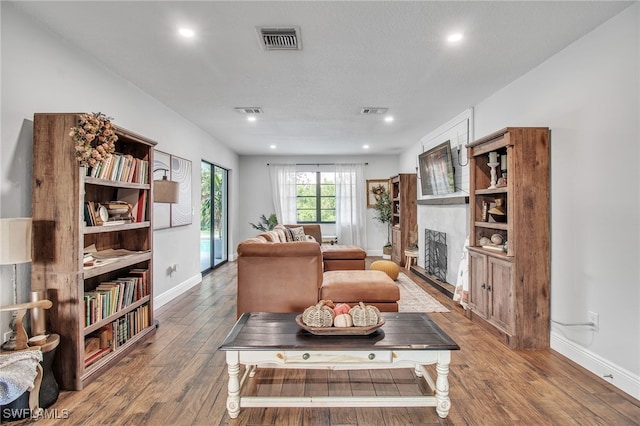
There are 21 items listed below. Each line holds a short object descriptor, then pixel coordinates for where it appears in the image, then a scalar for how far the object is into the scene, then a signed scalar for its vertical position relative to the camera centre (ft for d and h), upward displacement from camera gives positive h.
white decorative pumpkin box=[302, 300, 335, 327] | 6.54 -2.14
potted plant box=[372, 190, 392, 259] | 25.50 +0.08
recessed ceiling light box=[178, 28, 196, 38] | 7.70 +4.34
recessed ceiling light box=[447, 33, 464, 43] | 7.97 +4.30
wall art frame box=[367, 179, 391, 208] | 26.91 +2.08
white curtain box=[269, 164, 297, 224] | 26.53 +1.80
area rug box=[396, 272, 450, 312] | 12.88 -3.86
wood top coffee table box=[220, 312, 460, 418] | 6.13 -2.80
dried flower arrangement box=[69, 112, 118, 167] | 7.04 +1.69
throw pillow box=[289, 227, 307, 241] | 18.39 -1.30
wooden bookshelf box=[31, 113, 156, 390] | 7.14 -0.48
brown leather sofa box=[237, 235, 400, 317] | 10.41 -2.13
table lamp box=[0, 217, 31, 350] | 6.01 -0.53
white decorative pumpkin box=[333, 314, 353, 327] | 6.54 -2.22
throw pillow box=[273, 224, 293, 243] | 17.33 -1.12
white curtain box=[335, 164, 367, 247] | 26.71 +0.36
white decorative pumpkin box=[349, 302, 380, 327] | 6.53 -2.12
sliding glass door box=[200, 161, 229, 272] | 20.06 -0.21
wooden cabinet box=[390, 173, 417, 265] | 22.15 -0.01
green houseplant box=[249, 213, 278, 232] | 24.98 -0.86
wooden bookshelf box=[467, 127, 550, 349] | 9.30 -0.94
